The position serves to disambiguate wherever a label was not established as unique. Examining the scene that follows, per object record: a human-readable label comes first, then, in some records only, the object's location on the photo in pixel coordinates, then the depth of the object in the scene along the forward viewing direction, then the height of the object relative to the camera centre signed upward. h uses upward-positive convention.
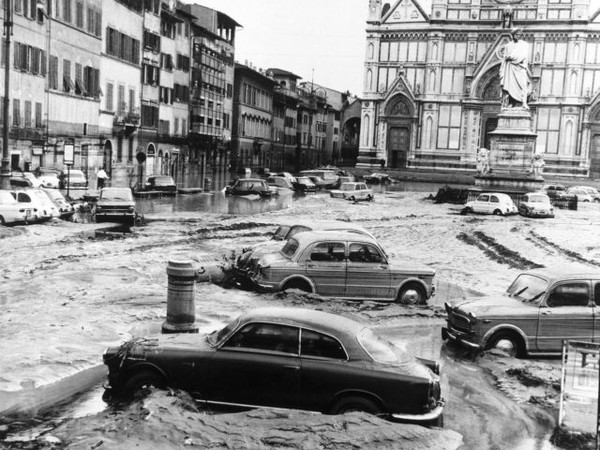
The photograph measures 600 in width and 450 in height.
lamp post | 31.34 +0.70
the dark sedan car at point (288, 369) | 8.49 -2.36
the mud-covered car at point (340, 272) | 15.44 -2.29
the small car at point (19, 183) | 34.44 -1.92
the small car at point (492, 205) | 41.75 -2.29
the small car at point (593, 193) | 59.85 -1.98
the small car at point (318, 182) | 63.06 -2.29
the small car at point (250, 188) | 50.22 -2.42
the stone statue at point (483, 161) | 48.41 +0.03
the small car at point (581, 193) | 58.50 -1.98
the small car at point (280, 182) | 60.06 -2.35
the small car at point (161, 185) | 47.71 -2.37
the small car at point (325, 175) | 65.79 -1.84
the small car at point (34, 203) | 26.88 -2.15
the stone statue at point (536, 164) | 47.45 +0.02
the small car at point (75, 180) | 42.16 -2.06
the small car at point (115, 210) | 29.28 -2.45
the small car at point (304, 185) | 60.31 -2.48
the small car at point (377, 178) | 72.75 -2.04
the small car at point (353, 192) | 50.84 -2.41
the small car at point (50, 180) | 38.84 -1.97
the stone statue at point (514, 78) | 45.75 +4.87
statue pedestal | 46.34 +0.47
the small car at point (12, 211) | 26.14 -2.39
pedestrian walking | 46.47 -2.08
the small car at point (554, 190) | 56.22 -1.88
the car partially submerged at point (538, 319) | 12.35 -2.42
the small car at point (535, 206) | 41.47 -2.18
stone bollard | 10.84 -2.09
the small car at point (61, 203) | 30.30 -2.40
